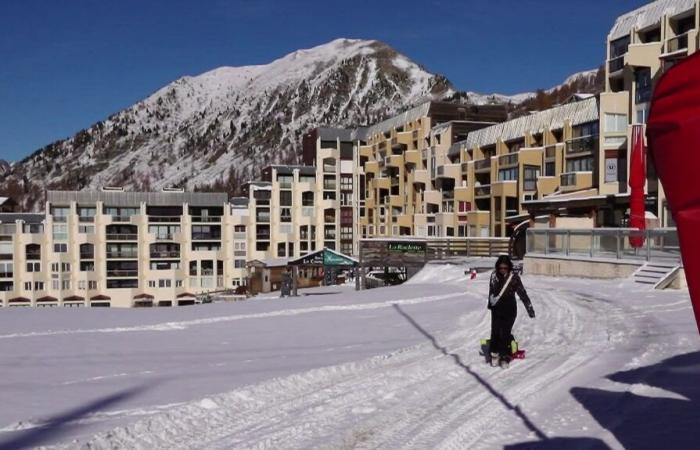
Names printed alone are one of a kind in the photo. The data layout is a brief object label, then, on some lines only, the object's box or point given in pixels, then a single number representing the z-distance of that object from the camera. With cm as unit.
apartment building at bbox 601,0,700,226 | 3172
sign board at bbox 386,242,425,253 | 3162
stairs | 1777
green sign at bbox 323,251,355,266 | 2778
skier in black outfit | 878
